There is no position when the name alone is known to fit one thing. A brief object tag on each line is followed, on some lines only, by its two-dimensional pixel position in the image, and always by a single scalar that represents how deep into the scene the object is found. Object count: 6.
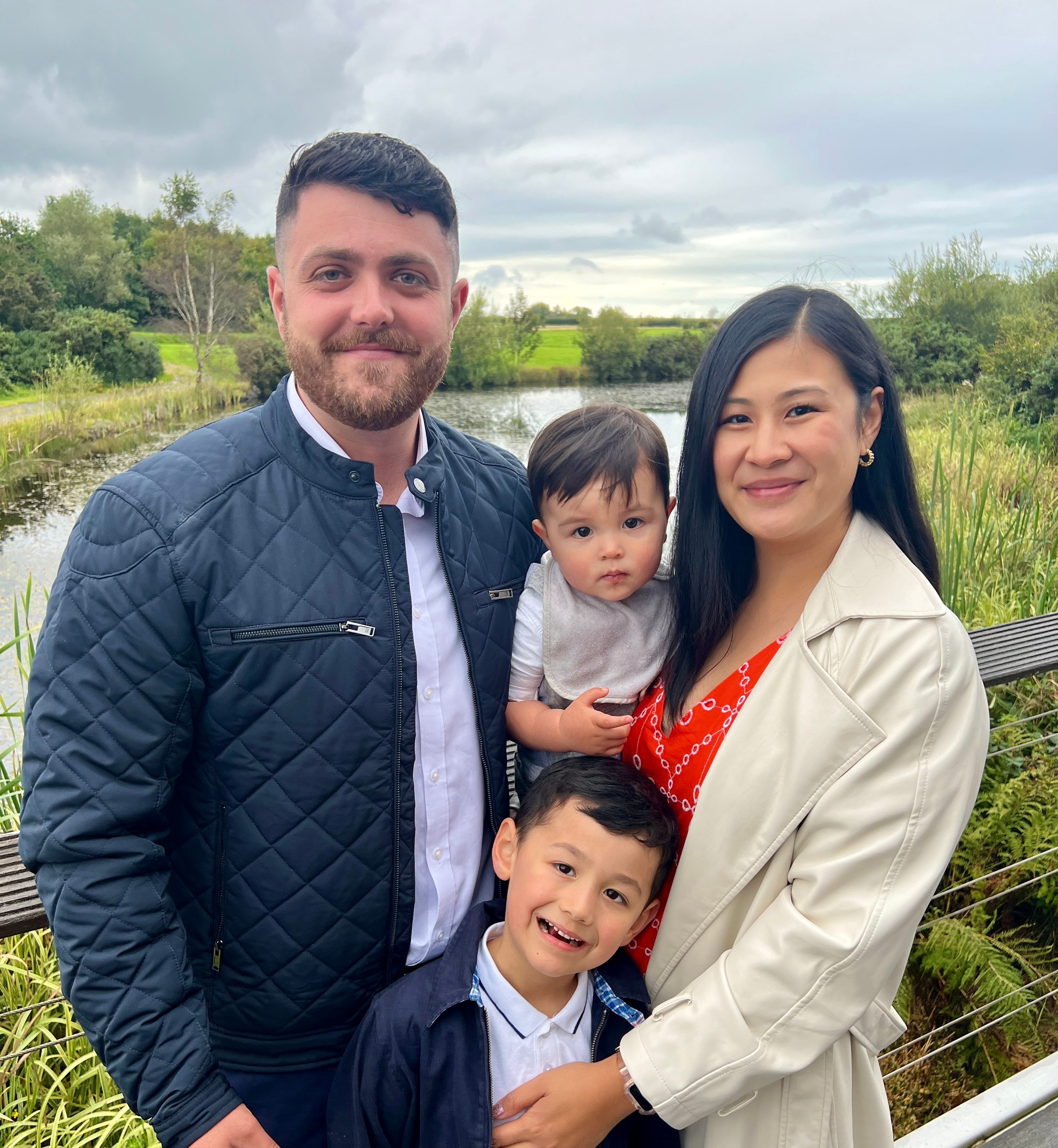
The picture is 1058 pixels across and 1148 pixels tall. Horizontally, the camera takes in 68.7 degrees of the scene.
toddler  1.59
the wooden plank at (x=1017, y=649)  2.04
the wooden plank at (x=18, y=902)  1.18
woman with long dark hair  1.13
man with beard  1.17
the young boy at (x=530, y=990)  1.24
